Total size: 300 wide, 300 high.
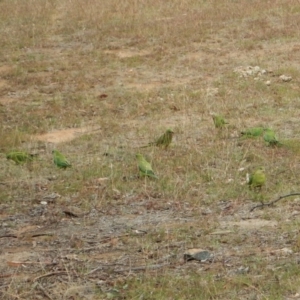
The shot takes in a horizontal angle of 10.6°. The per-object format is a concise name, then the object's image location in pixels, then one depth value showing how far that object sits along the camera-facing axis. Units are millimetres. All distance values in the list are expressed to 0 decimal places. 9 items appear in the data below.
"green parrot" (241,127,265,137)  13850
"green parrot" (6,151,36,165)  12994
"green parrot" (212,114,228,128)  14364
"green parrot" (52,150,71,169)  12585
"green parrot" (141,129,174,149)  13419
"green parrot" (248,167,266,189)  10955
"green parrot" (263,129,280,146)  13292
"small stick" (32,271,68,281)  8462
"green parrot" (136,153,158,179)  11833
